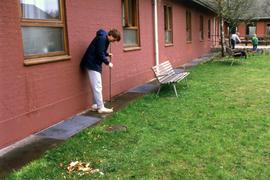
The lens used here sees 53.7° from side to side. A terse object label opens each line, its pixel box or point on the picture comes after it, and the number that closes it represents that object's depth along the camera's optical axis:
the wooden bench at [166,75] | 6.17
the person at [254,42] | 17.84
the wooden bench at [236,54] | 11.68
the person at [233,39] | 18.85
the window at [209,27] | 17.87
